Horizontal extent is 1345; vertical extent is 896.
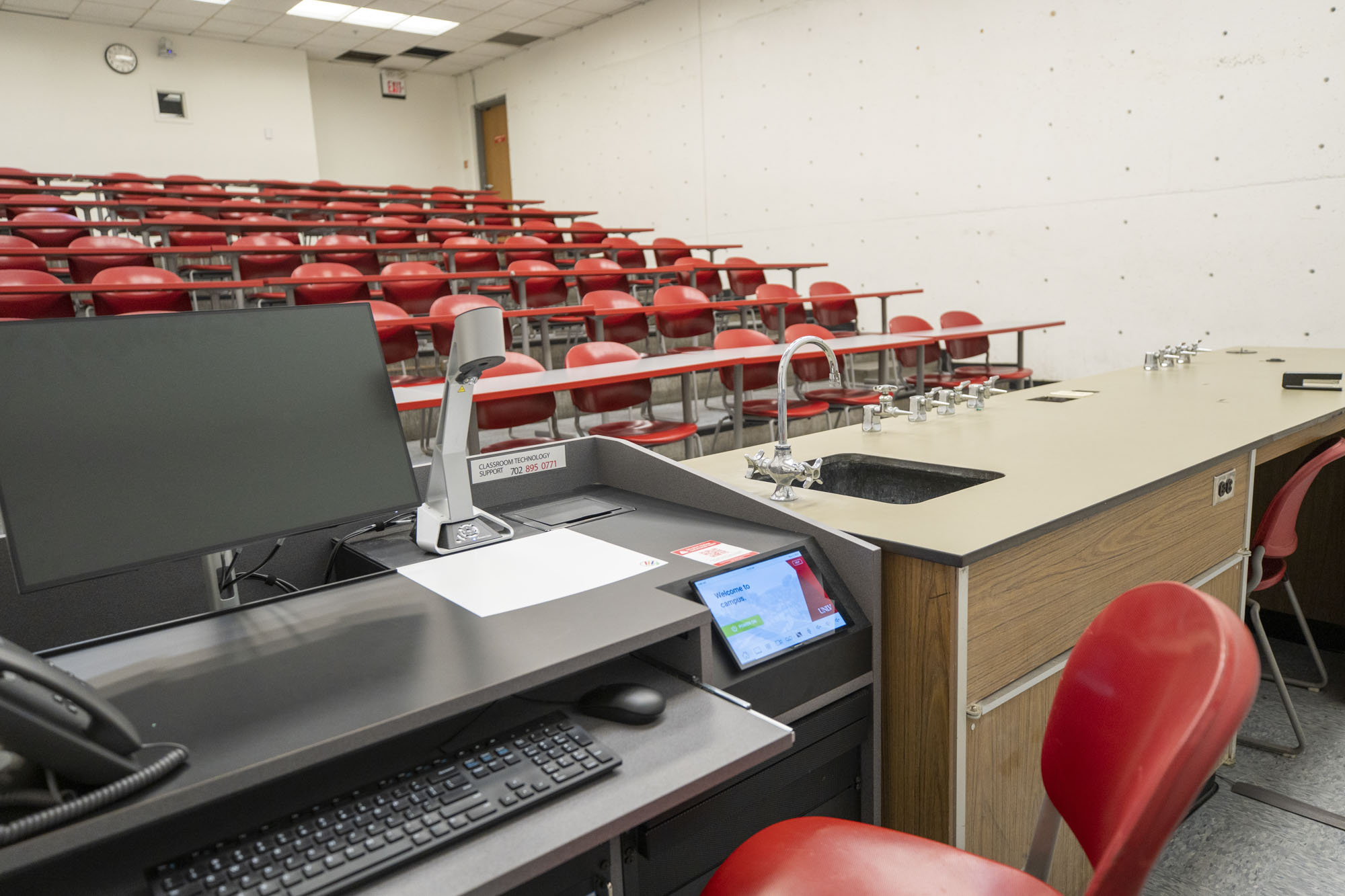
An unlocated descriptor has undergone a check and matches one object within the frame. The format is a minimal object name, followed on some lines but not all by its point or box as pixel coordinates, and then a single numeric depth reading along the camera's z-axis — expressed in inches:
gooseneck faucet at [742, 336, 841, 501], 59.1
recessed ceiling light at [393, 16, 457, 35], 348.5
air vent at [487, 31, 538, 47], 375.2
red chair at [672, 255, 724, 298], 243.0
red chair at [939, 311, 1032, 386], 192.9
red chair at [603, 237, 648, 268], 257.4
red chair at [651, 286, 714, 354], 185.8
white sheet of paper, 43.2
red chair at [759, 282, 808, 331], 202.2
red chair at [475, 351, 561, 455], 124.2
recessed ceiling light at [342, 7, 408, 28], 335.0
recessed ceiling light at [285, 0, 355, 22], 323.9
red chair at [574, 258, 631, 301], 213.8
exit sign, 420.5
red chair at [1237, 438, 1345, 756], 72.1
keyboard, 27.1
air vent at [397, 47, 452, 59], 394.3
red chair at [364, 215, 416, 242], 258.2
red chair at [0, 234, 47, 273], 178.4
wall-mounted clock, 333.1
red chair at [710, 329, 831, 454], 152.8
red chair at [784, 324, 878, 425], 160.7
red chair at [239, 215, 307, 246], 231.8
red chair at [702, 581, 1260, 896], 25.5
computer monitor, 34.0
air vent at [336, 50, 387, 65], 395.3
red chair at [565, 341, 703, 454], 133.0
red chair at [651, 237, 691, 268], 273.4
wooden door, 431.5
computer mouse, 36.9
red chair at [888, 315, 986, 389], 193.2
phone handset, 25.5
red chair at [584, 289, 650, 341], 172.7
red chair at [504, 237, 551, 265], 230.4
